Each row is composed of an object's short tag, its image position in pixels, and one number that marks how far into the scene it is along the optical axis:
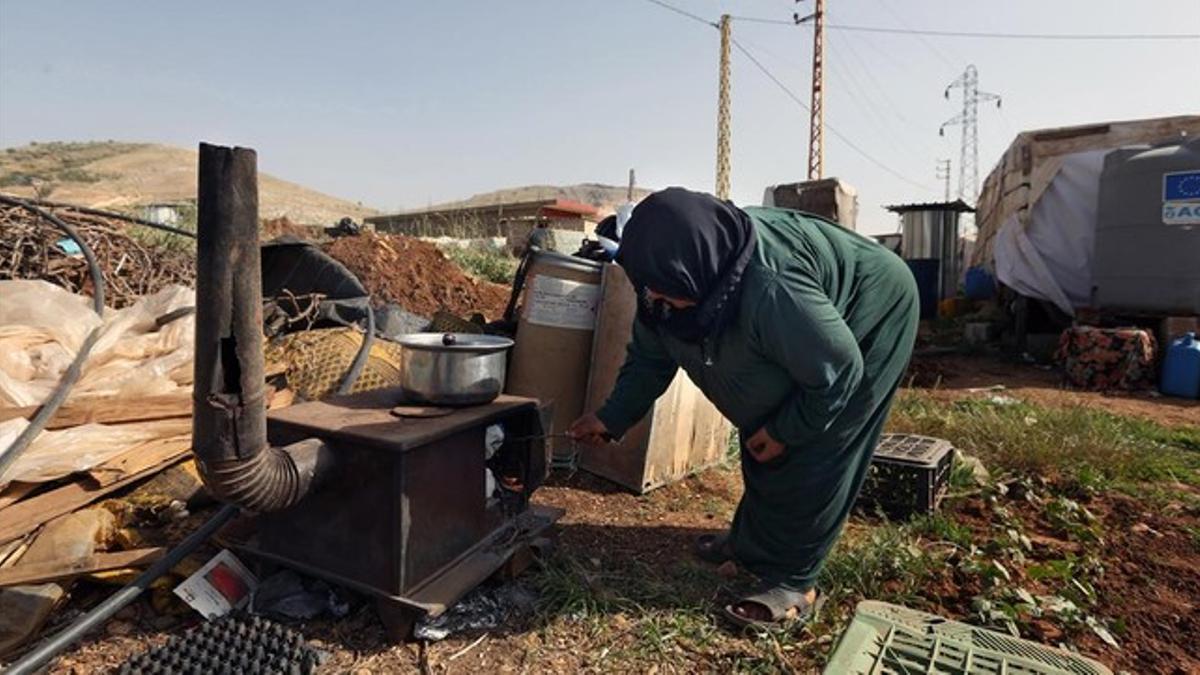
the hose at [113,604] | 1.78
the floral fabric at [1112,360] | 6.70
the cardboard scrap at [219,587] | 2.14
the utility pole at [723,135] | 23.05
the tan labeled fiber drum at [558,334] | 3.50
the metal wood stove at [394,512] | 2.01
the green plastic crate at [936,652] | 1.92
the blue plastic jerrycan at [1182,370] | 6.43
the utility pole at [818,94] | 20.86
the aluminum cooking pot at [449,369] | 2.25
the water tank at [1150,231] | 6.87
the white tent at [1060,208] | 8.22
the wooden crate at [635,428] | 3.40
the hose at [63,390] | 2.29
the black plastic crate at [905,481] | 3.12
